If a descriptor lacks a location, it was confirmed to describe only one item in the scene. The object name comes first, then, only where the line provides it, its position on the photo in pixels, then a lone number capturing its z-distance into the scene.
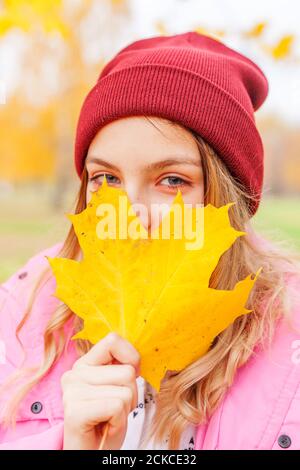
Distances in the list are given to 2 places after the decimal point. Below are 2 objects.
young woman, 1.04
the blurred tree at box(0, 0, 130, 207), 5.98
